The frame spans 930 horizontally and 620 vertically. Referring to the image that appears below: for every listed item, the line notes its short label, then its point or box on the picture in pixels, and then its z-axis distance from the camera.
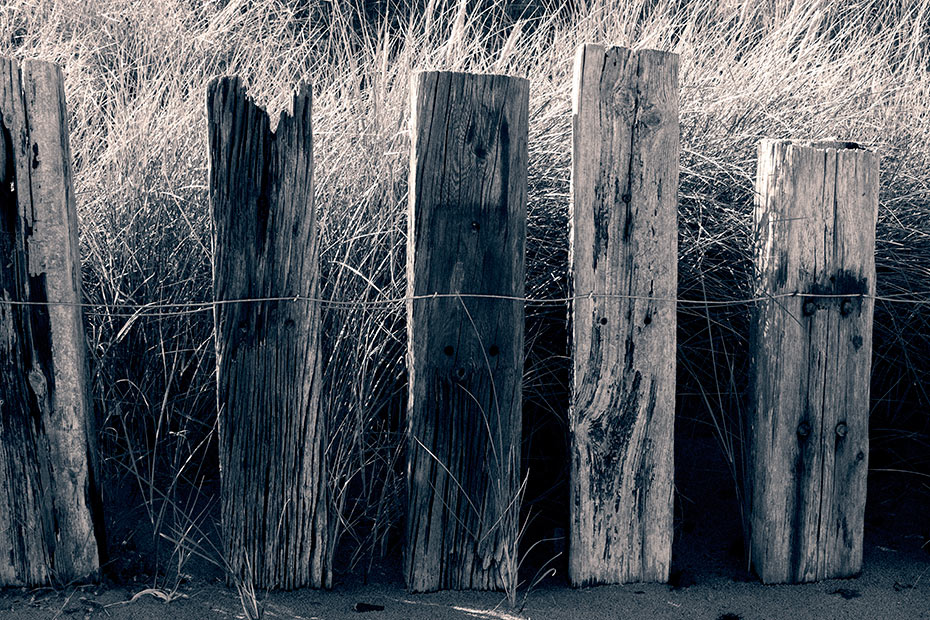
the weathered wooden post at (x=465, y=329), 2.10
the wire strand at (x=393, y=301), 2.08
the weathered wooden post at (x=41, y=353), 2.04
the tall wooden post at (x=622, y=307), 2.15
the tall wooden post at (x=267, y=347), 2.03
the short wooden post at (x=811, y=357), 2.23
